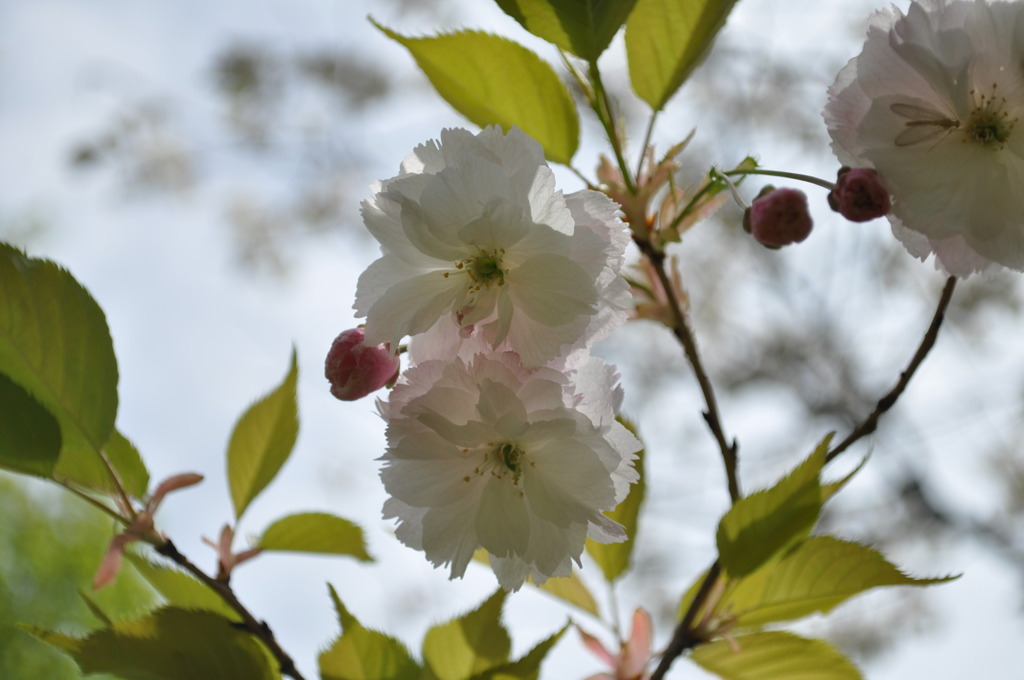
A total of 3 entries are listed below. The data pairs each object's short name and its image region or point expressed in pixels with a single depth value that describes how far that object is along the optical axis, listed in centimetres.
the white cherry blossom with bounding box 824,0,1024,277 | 31
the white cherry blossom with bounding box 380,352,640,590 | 30
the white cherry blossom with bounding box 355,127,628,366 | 29
